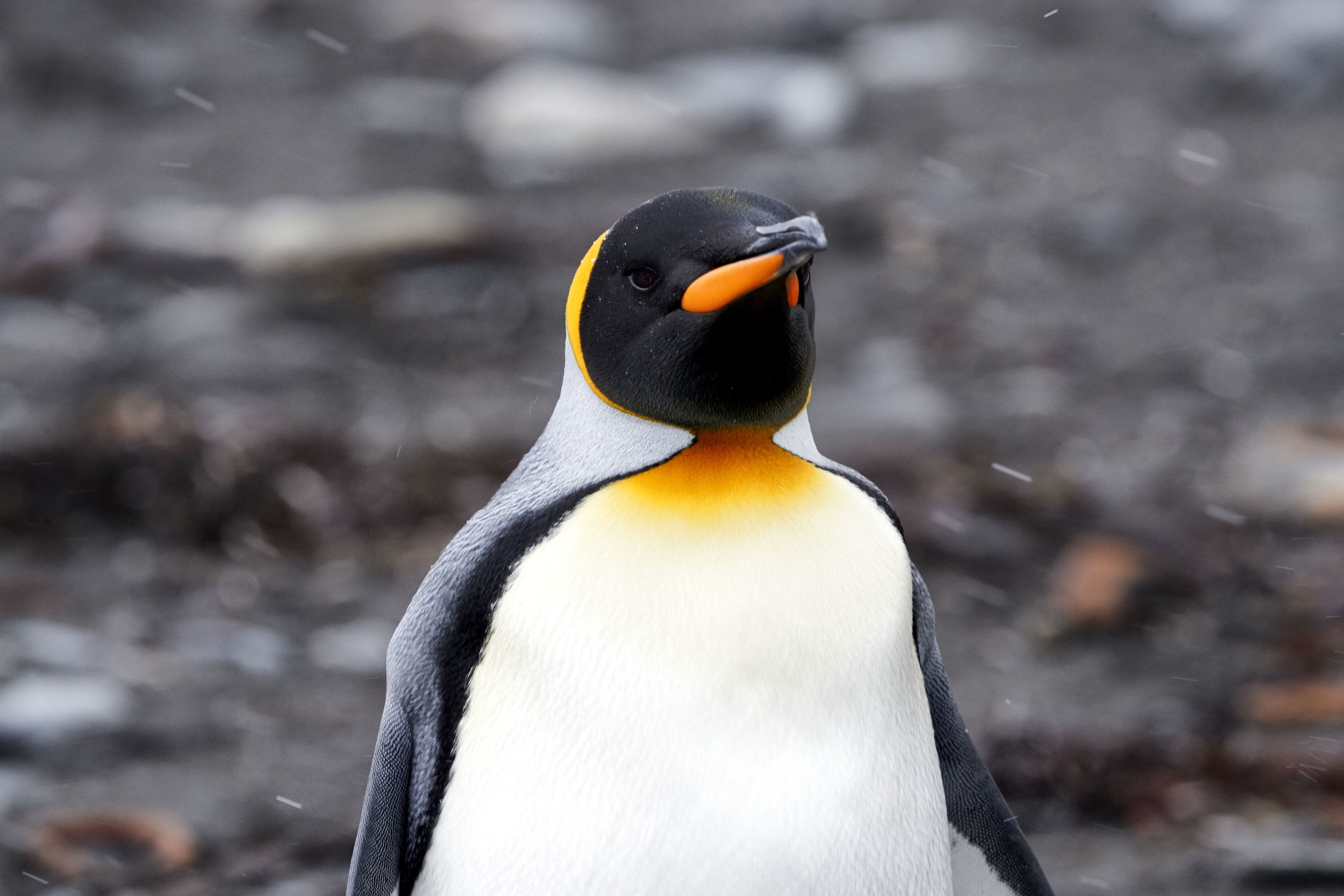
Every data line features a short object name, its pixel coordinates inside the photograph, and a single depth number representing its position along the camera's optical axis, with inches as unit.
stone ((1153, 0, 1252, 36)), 606.2
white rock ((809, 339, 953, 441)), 361.7
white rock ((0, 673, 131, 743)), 238.5
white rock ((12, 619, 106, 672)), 269.6
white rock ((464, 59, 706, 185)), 530.9
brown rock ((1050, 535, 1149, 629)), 284.5
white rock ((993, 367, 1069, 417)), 383.6
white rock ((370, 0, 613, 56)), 633.0
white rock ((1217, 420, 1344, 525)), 316.8
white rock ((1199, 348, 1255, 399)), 389.1
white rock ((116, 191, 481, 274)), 431.2
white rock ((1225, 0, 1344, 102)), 546.9
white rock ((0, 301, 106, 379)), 394.0
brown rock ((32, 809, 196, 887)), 203.8
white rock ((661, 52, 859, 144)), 556.4
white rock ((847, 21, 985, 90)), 599.2
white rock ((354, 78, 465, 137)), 583.5
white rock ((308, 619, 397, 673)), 279.4
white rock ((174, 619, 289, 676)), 278.7
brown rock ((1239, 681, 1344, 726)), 247.6
